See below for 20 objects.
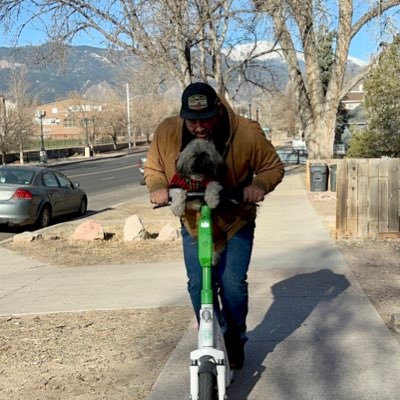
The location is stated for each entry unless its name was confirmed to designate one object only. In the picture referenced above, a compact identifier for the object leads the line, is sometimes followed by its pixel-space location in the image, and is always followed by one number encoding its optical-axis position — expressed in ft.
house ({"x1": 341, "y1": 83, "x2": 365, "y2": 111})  283.55
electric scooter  10.18
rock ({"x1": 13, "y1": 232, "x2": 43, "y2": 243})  35.15
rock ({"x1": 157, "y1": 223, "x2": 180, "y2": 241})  32.73
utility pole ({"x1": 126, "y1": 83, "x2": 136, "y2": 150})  281.33
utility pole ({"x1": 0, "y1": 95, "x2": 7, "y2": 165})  154.81
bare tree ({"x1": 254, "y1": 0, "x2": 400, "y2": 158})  47.75
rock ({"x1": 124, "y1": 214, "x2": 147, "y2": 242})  33.12
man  11.68
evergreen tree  54.49
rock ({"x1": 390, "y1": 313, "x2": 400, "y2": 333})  16.10
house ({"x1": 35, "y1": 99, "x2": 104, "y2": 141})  261.85
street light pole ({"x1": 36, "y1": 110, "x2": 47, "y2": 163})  171.94
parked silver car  43.80
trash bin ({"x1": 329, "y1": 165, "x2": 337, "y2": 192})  61.11
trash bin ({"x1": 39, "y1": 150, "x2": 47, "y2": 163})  171.94
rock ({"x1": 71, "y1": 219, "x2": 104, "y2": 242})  33.78
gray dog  10.66
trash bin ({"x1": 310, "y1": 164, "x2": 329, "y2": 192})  62.39
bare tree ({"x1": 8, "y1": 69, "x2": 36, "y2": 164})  161.79
